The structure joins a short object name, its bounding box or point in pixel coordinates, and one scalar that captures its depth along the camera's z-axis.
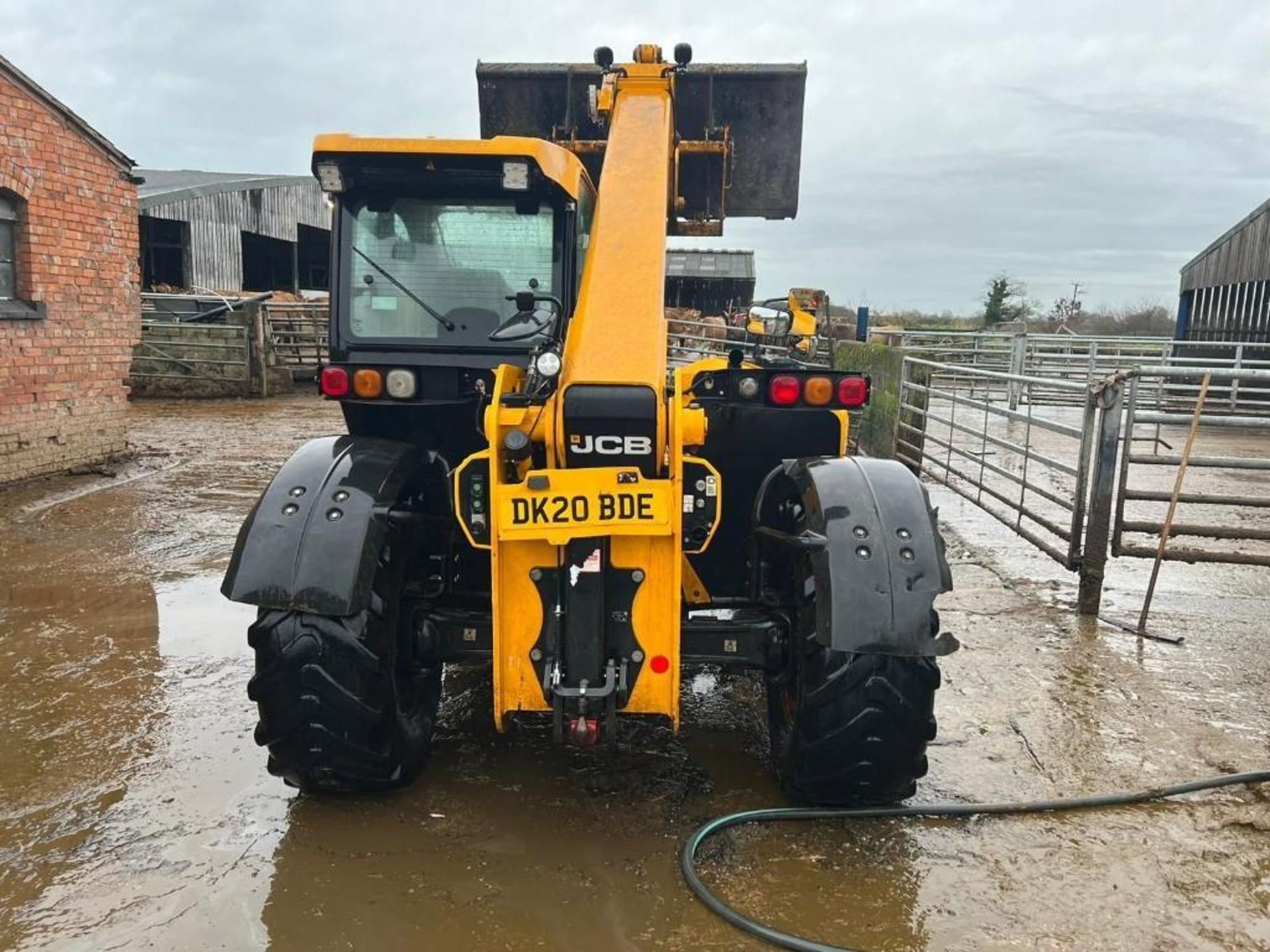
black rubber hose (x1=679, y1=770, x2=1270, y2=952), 2.73
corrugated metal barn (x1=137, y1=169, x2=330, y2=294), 23.14
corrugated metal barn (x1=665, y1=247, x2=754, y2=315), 28.48
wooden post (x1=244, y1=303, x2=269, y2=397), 17.00
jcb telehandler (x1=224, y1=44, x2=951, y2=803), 3.00
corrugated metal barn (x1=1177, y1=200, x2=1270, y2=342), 19.36
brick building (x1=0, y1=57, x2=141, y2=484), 8.59
